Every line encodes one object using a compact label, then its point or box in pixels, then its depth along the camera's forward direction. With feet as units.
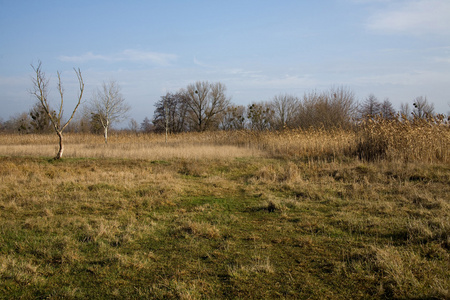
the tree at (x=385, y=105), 143.43
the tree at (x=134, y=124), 194.31
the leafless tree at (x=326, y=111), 76.18
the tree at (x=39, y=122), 133.59
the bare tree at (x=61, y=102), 47.29
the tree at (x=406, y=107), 138.87
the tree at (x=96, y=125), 112.11
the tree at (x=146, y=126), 179.26
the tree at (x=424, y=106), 130.82
